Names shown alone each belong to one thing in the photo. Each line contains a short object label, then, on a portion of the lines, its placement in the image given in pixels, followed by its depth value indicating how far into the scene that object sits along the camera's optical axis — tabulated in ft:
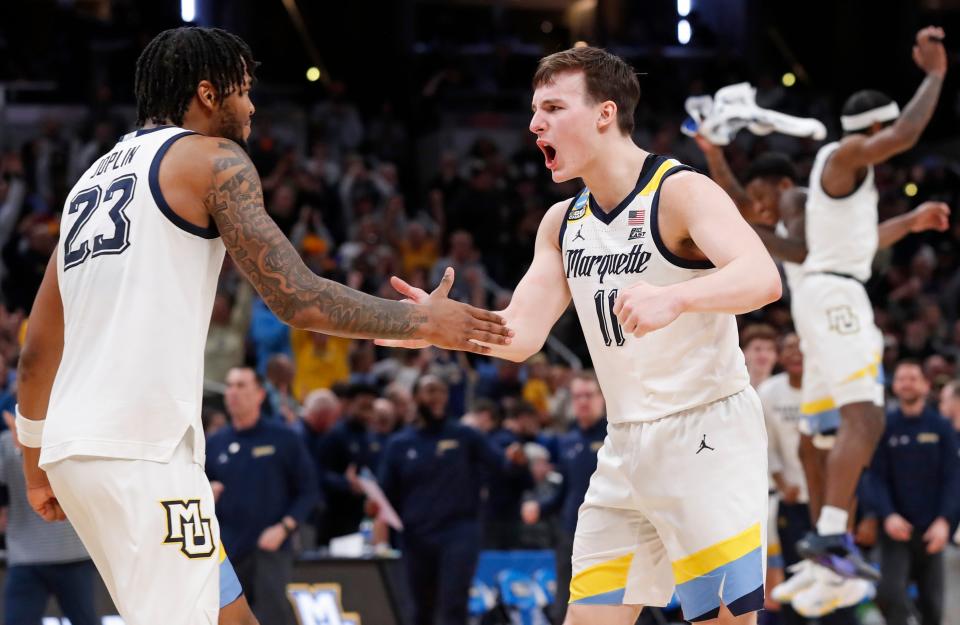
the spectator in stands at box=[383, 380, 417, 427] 41.24
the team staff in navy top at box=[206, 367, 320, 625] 32.04
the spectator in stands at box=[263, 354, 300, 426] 40.04
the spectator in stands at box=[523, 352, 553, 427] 47.09
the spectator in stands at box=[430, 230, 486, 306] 50.21
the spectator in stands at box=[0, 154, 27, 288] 51.37
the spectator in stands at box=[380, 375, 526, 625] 35.53
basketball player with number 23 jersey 12.62
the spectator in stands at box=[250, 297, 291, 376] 44.93
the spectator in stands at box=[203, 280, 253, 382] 44.11
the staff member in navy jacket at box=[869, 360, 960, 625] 34.50
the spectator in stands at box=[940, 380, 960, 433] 38.52
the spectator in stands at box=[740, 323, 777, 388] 37.06
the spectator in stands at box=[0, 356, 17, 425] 30.71
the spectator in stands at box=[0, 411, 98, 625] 26.94
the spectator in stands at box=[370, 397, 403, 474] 39.97
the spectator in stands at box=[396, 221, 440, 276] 53.36
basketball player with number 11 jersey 15.03
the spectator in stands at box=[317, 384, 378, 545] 39.01
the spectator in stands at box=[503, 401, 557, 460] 41.73
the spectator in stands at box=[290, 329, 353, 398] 46.93
